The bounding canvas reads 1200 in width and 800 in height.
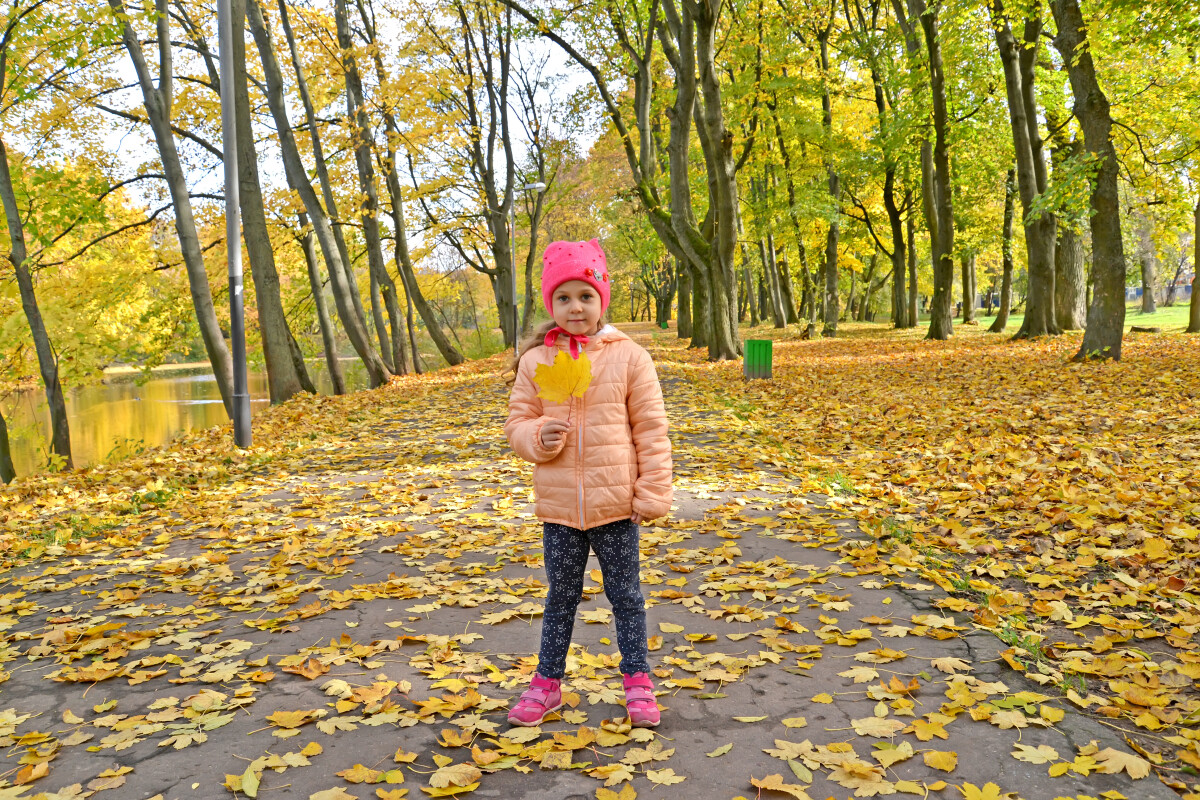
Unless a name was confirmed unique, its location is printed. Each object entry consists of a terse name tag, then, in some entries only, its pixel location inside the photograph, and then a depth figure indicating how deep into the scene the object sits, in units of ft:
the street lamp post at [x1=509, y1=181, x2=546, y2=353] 87.76
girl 9.92
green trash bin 46.24
